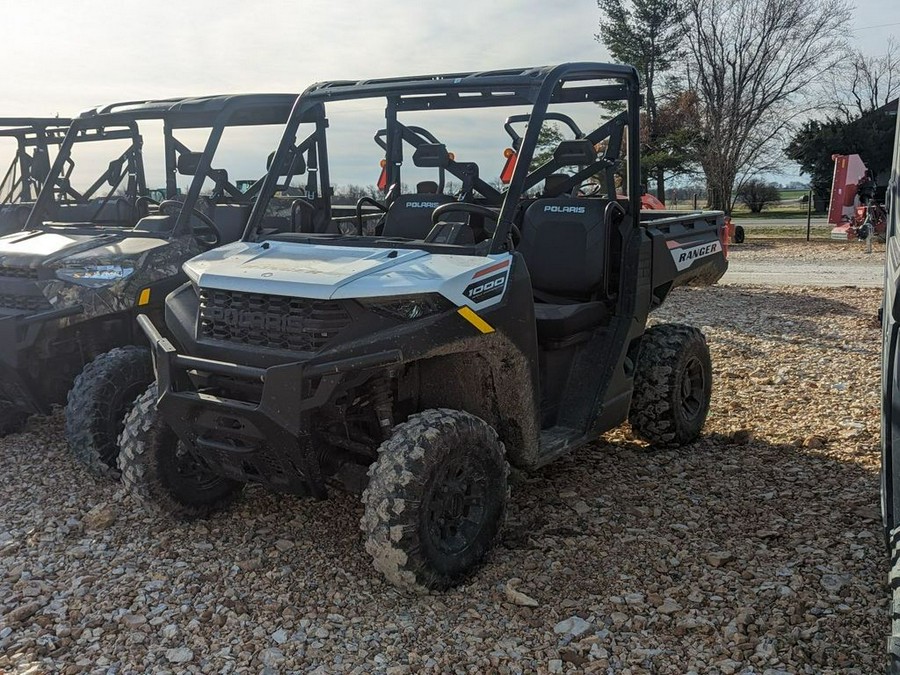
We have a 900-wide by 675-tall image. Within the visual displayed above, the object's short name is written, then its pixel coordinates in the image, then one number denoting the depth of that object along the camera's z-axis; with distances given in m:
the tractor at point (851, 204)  18.50
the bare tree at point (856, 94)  28.62
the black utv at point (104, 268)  4.90
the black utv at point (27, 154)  10.65
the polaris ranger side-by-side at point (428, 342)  3.37
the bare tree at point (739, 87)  25.88
